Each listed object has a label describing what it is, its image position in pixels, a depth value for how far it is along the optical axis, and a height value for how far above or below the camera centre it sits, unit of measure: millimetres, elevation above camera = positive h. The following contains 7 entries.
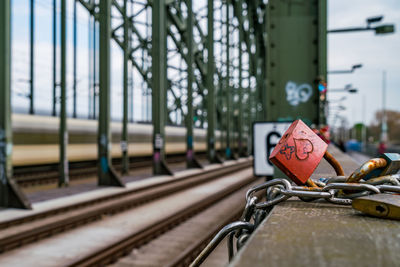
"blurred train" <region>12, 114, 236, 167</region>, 11383 -497
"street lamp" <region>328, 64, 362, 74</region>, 24641 +3575
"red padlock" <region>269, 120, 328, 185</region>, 1101 -75
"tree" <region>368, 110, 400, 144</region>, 73250 +755
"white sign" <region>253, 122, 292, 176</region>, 4625 -176
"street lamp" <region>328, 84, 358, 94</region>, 27497 +2729
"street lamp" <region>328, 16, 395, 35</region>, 12609 +3230
